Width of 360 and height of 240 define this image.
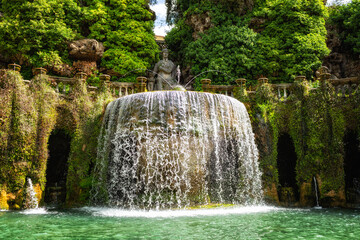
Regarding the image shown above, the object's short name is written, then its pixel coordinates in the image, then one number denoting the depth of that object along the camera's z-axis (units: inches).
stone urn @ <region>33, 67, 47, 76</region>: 430.5
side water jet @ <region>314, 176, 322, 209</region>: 393.5
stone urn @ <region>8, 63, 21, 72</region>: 405.7
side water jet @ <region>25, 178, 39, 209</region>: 366.0
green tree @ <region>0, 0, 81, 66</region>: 581.0
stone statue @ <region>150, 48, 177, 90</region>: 593.8
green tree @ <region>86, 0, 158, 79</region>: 655.8
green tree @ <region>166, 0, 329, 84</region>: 625.3
